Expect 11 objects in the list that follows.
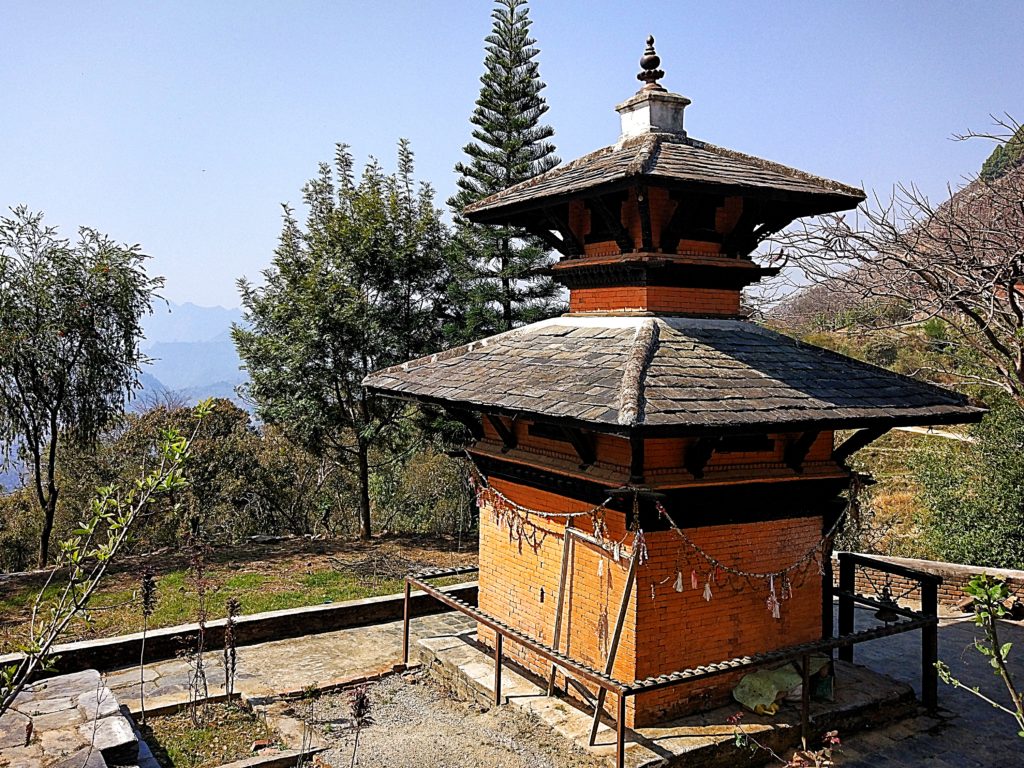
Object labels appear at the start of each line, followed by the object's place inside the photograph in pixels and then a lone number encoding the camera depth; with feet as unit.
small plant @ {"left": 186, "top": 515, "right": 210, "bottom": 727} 23.17
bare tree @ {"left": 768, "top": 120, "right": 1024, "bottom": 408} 32.07
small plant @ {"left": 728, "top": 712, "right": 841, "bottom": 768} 18.28
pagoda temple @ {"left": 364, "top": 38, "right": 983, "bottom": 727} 19.52
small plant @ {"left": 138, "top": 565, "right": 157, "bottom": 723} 22.93
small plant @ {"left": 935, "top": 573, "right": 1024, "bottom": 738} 8.00
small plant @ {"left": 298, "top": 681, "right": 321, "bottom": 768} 21.13
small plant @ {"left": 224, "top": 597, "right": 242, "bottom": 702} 24.35
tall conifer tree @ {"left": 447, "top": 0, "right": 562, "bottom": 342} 53.01
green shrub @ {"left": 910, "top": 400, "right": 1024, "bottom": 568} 37.40
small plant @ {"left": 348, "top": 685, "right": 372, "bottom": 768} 18.60
